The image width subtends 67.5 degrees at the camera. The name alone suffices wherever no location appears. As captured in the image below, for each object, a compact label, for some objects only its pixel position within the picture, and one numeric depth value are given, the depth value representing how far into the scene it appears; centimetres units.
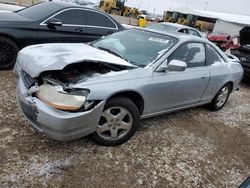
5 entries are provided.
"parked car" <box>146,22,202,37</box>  711
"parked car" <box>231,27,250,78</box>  547
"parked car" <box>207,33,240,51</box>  1161
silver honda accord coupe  207
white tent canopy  2727
